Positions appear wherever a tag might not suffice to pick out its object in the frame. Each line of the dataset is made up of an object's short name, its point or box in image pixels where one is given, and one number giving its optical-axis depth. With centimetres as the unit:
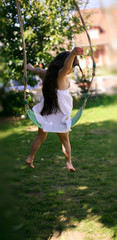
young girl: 239
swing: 244
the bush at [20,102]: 594
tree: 486
